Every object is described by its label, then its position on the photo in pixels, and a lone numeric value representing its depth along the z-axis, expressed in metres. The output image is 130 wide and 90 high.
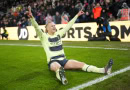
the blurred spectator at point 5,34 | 19.95
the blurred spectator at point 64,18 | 15.47
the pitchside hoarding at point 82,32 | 12.22
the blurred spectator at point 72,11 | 15.26
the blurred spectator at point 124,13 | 12.27
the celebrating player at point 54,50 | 4.58
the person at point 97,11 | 12.91
